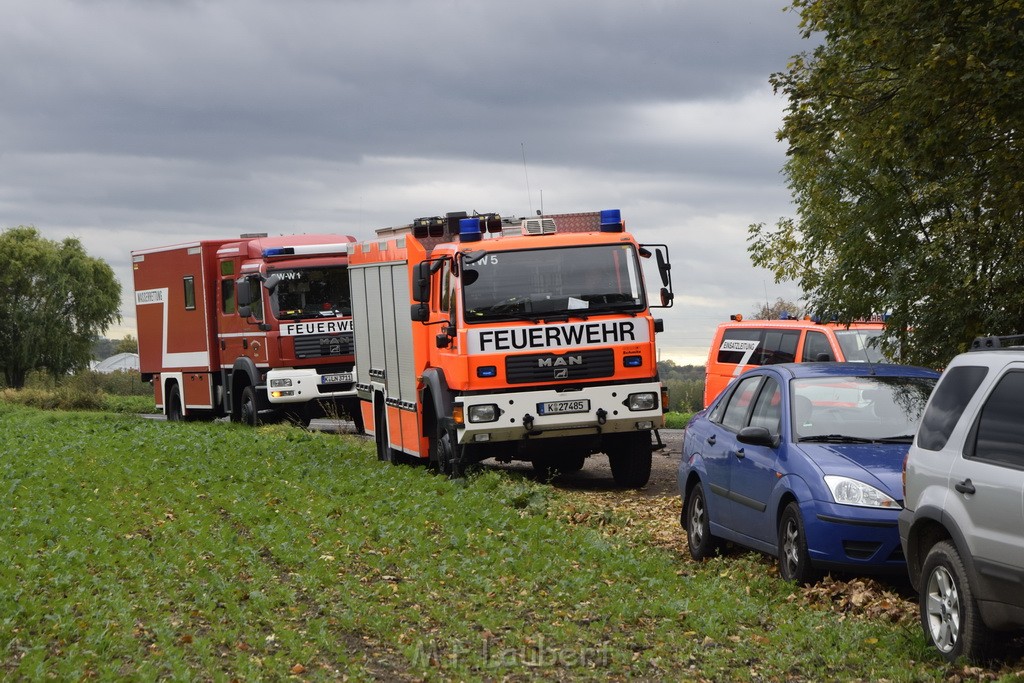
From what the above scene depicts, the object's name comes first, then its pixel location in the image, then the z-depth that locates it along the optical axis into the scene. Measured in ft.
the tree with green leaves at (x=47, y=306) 263.08
